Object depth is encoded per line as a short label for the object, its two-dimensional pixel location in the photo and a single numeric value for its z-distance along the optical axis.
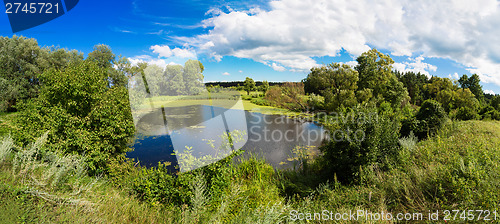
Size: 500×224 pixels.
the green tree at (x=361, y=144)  6.41
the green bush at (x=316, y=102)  26.69
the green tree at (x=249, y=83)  36.22
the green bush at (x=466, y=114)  15.10
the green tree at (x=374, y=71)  23.47
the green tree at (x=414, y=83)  39.18
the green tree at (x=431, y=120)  9.80
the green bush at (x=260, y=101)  34.31
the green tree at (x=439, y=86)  25.20
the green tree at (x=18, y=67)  18.31
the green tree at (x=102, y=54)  19.39
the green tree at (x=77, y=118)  7.33
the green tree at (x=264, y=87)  37.12
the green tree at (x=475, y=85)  27.89
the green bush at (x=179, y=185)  4.74
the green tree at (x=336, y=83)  21.59
